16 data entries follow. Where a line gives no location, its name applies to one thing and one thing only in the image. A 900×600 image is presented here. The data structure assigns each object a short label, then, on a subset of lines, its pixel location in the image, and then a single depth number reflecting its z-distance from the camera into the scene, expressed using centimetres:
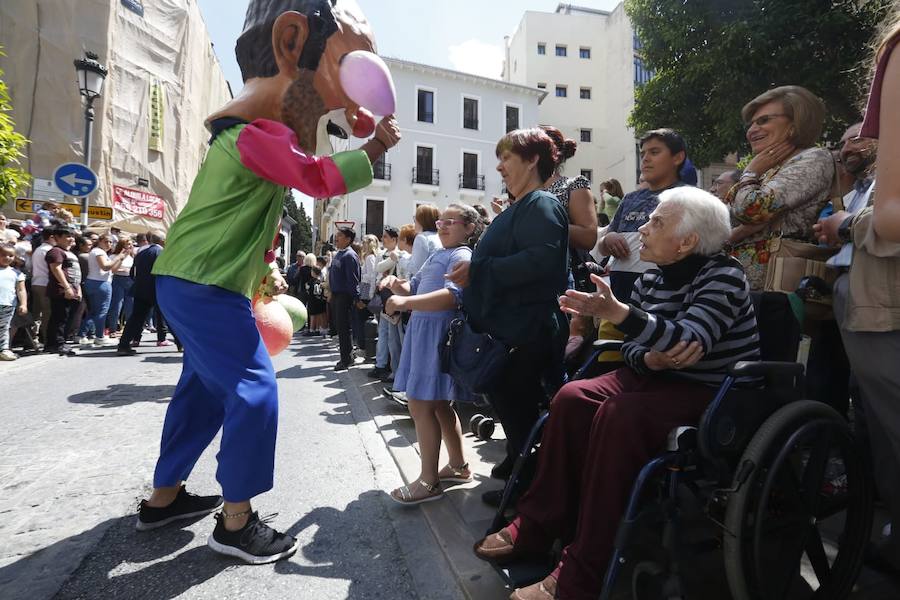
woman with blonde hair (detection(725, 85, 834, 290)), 237
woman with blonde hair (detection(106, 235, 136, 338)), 977
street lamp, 902
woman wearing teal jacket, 221
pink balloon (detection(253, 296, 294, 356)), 285
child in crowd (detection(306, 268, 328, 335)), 1203
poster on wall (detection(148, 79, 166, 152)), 1686
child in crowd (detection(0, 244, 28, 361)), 669
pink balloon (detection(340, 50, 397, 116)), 220
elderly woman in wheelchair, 154
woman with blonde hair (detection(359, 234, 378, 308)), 744
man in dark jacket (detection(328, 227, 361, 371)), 711
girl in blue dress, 261
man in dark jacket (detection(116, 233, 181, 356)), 707
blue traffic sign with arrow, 880
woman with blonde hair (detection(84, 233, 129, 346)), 875
